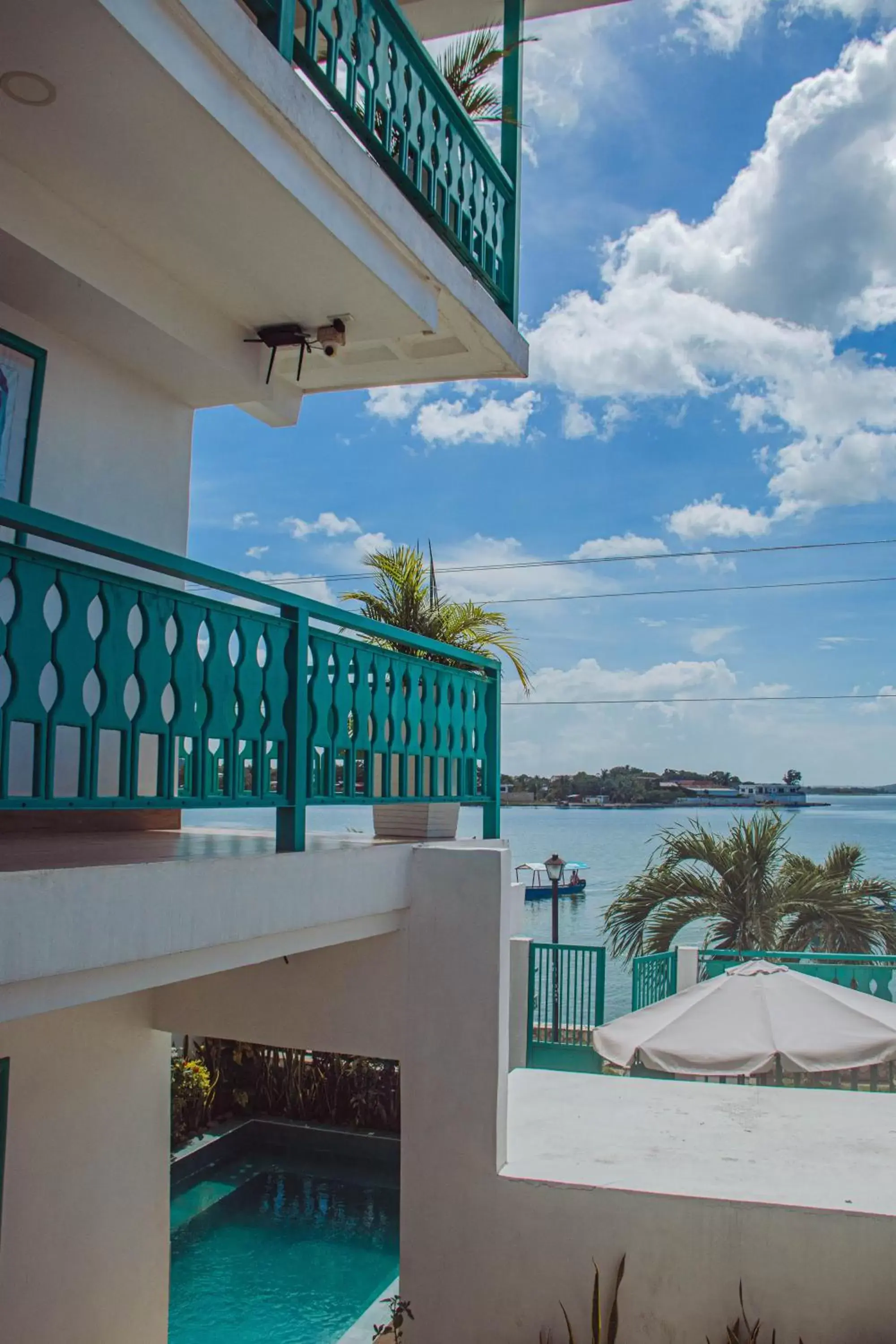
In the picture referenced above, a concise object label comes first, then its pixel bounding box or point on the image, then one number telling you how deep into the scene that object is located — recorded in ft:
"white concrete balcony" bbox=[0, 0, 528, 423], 12.12
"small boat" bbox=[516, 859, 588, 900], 184.34
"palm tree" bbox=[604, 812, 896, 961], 50.31
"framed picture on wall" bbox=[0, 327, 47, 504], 16.06
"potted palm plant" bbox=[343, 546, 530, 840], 20.84
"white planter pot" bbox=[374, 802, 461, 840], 17.38
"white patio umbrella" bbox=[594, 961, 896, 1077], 25.68
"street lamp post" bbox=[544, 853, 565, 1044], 38.24
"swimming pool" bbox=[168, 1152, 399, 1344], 27.99
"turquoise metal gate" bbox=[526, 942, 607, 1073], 37.09
